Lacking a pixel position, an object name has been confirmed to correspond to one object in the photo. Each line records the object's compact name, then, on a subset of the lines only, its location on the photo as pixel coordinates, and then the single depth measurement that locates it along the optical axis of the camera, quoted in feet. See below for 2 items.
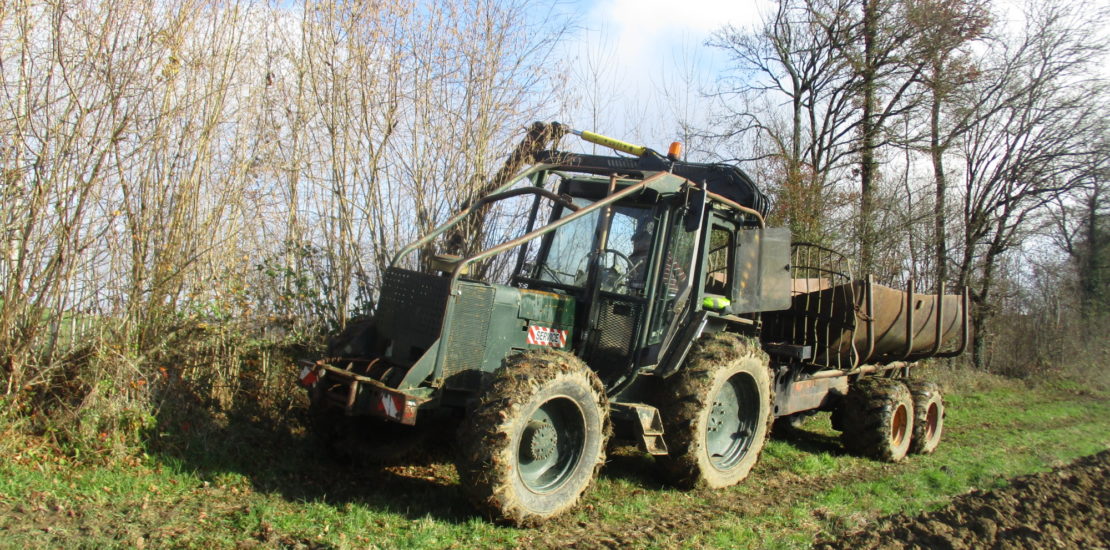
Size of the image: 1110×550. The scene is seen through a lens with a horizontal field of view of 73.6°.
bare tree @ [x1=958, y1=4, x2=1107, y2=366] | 64.54
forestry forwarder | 15.43
